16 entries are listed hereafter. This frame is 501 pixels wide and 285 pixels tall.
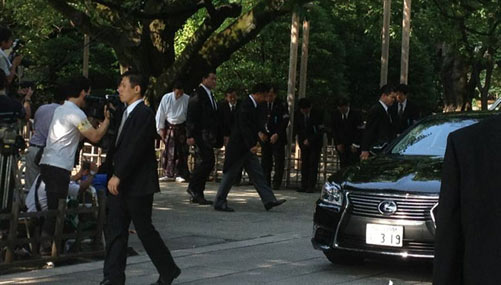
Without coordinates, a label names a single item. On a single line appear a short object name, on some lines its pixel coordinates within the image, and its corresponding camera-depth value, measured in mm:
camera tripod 8680
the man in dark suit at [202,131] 14492
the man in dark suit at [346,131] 17406
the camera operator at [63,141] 8891
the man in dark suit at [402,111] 14648
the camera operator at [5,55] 9461
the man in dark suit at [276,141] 17406
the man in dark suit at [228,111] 16883
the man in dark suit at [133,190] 7734
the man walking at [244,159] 13611
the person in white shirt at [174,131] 17594
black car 8625
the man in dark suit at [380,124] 14352
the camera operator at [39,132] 9992
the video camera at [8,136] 8562
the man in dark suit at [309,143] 17469
